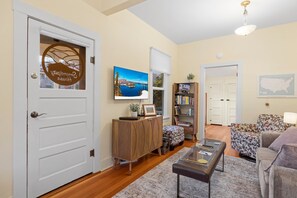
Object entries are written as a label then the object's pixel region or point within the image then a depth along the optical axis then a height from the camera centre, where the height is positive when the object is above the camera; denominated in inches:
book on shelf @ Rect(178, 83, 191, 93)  174.6 +11.1
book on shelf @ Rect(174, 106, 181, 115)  177.9 -14.3
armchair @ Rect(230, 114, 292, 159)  111.3 -26.9
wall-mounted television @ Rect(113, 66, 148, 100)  102.8 +10.0
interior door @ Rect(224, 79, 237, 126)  265.6 -3.3
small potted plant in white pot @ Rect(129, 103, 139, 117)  110.3 -8.4
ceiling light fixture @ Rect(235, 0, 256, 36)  96.8 +43.8
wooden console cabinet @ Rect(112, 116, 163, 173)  94.1 -26.2
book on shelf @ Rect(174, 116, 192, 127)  170.8 -28.3
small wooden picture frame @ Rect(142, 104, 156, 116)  121.9 -9.8
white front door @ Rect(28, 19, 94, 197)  67.9 -5.0
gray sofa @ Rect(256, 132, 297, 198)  44.9 -24.9
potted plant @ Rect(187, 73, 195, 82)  174.9 +23.6
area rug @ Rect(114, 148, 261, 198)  73.4 -45.2
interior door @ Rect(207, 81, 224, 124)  277.6 -7.4
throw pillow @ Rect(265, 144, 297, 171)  50.2 -19.0
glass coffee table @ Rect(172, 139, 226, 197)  61.0 -28.7
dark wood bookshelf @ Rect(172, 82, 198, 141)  168.2 -9.9
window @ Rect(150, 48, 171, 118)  147.0 +18.5
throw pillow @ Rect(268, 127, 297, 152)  74.8 -20.1
